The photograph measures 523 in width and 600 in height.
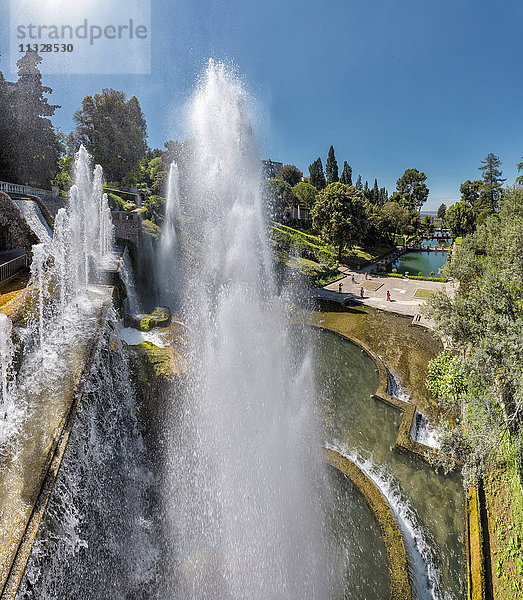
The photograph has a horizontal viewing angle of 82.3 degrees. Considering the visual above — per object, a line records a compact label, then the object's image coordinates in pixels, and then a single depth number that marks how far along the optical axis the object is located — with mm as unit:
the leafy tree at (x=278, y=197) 45369
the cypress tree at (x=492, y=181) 50250
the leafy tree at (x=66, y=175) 32744
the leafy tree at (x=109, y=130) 30016
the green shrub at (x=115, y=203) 25866
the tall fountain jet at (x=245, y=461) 5945
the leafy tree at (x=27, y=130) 20844
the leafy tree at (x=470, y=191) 54781
